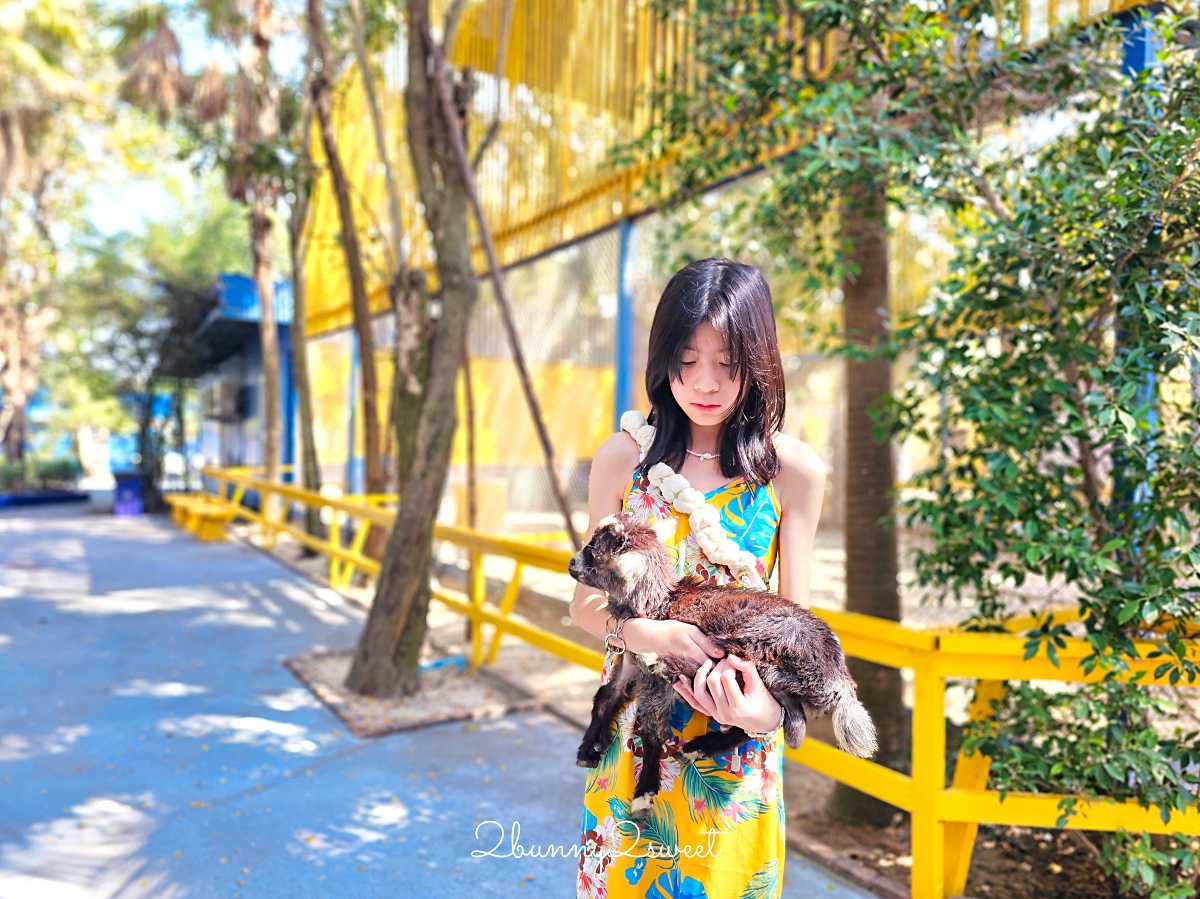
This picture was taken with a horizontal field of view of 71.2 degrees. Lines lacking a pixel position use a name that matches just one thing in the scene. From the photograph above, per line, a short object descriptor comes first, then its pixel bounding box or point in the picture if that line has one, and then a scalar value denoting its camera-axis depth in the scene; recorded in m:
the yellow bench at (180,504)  13.52
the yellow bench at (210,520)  11.80
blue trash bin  16.34
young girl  1.50
